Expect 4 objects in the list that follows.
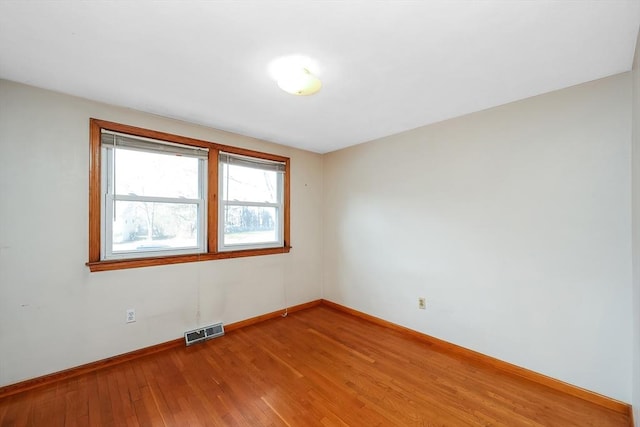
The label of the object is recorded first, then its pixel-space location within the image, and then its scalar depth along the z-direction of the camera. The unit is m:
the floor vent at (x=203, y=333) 2.74
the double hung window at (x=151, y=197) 2.41
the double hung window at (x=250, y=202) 3.15
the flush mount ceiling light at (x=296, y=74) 1.72
